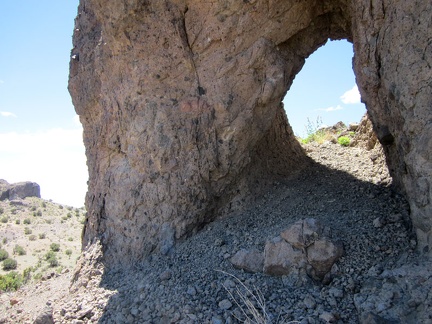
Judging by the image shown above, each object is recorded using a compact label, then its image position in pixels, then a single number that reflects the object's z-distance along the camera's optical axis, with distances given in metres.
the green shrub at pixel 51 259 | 16.50
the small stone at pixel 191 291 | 3.85
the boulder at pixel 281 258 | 3.79
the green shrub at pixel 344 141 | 8.02
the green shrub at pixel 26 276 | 11.92
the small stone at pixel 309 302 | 3.42
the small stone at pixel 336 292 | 3.46
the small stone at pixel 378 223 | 3.99
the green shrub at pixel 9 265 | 17.30
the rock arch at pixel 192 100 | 4.77
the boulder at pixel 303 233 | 3.79
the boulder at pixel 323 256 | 3.69
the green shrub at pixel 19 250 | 19.83
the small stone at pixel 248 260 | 4.02
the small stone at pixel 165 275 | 4.14
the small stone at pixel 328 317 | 3.22
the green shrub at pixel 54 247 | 20.48
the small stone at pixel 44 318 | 4.18
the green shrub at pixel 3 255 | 18.52
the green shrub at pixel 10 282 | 10.19
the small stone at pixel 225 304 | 3.63
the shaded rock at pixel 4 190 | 31.78
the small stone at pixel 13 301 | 6.68
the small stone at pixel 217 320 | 3.49
